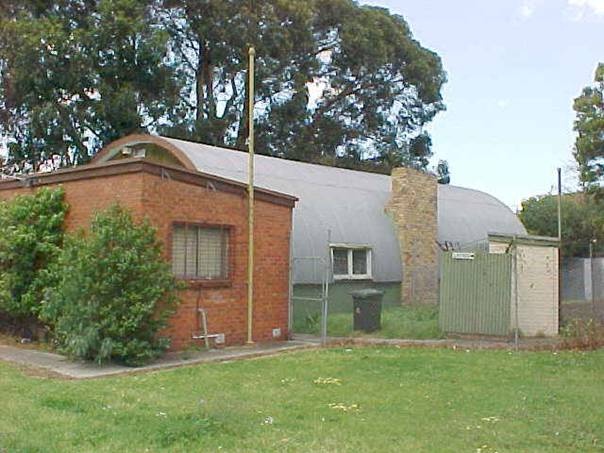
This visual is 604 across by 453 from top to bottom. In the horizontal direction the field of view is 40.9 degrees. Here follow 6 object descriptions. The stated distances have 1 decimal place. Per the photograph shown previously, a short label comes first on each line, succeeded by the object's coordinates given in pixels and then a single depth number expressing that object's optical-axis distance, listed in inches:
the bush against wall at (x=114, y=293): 538.9
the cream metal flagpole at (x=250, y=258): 667.4
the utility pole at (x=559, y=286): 745.6
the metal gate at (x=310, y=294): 816.3
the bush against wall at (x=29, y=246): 633.6
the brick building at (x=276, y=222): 615.2
